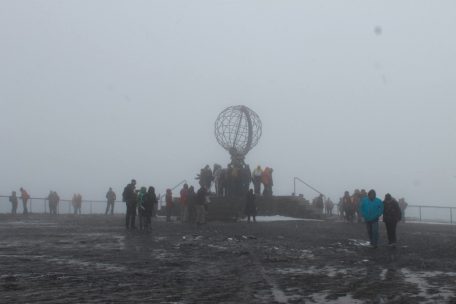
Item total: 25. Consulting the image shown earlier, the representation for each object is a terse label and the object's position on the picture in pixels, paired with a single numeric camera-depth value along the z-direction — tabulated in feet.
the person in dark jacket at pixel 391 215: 55.36
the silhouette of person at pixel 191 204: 91.56
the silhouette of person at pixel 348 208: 102.89
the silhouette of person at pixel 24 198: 129.88
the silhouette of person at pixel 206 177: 110.32
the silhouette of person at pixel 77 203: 144.77
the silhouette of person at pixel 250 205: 91.88
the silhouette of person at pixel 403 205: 122.21
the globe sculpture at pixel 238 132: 123.13
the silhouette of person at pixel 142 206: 72.64
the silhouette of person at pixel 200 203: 84.07
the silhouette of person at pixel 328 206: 137.39
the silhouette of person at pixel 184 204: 94.27
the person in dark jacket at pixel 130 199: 75.25
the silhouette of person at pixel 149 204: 72.43
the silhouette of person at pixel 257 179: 116.78
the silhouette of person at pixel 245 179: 112.37
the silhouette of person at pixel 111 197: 132.55
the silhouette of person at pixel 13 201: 126.89
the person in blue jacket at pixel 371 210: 53.93
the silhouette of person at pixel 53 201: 137.28
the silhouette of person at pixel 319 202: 122.85
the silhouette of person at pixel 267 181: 115.24
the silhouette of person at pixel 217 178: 115.34
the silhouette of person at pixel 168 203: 99.40
